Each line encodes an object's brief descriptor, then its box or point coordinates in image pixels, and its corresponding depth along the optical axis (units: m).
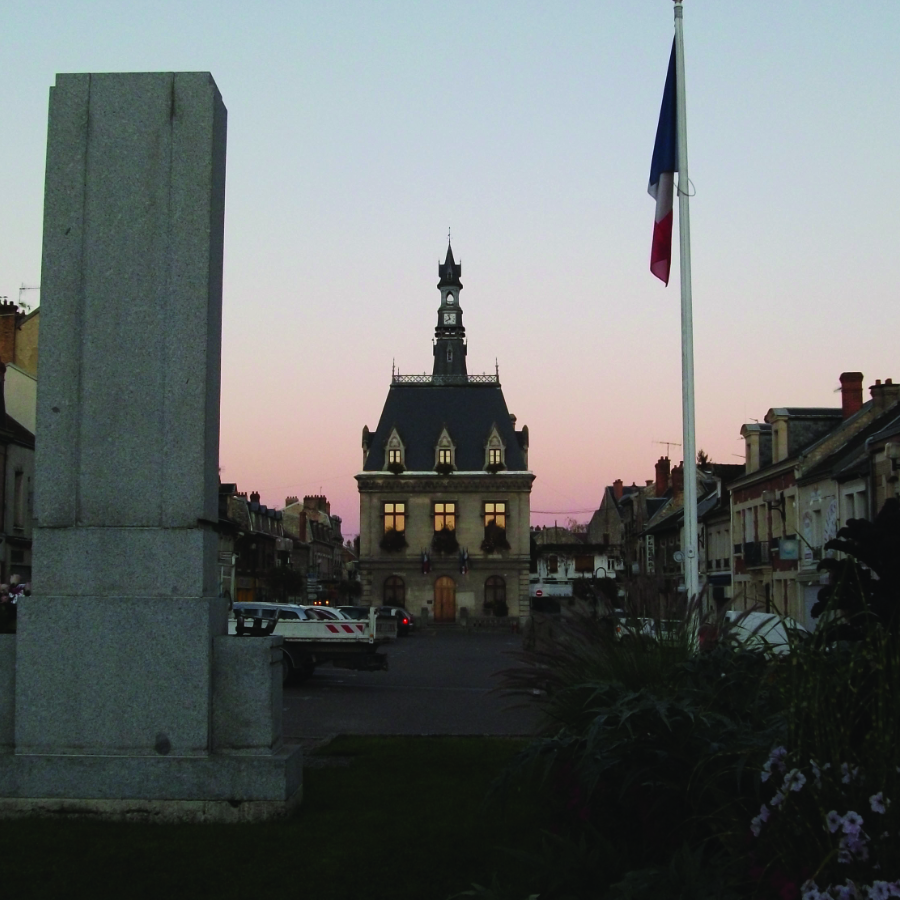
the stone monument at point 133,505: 7.35
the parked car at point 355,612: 48.69
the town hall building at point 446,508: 79.12
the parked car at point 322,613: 29.57
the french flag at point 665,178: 16.19
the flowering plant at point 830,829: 3.37
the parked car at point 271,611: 26.92
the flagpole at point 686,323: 15.79
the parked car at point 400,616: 63.56
